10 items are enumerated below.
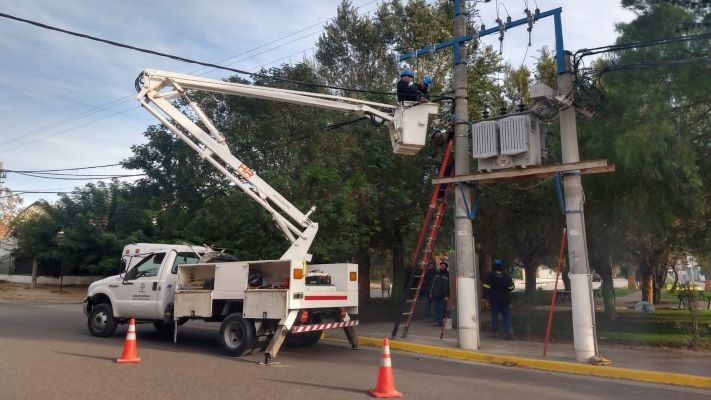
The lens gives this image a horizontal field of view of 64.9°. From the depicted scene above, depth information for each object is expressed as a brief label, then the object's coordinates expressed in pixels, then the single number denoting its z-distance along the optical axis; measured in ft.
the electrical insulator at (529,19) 36.71
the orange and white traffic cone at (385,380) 23.57
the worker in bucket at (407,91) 36.19
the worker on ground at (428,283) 55.31
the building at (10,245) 119.56
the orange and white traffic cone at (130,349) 31.12
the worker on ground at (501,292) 41.63
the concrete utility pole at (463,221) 37.52
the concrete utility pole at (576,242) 32.40
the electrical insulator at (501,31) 37.99
